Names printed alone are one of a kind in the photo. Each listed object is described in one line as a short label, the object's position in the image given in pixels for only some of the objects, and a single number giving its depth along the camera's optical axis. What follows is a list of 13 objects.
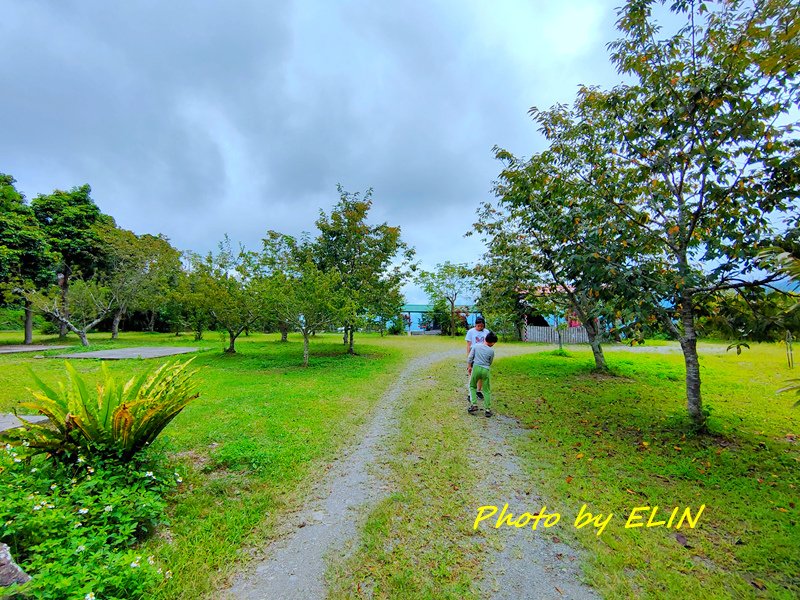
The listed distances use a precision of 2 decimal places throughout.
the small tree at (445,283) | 31.33
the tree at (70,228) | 21.41
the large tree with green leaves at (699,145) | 4.33
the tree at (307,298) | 12.19
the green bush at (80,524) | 1.98
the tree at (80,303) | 18.09
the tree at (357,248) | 15.28
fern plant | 2.99
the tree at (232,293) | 14.20
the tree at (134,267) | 22.73
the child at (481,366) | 6.17
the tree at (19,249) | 17.91
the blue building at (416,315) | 39.04
